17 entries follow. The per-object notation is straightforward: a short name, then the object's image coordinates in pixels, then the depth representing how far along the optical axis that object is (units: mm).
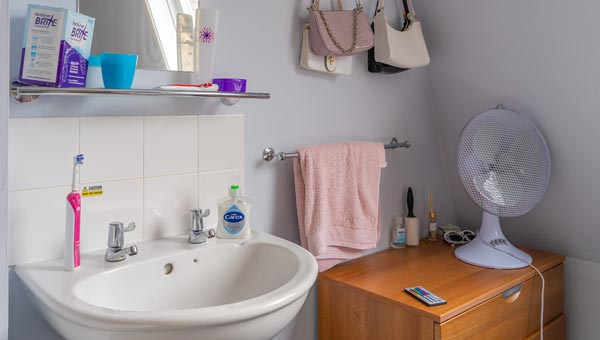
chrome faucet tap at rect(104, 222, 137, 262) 1208
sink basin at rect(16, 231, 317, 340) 911
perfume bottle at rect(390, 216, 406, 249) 2025
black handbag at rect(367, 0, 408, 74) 1863
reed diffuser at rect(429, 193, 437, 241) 2154
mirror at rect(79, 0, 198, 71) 1245
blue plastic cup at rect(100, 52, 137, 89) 1147
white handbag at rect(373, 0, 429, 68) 1789
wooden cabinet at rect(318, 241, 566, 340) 1474
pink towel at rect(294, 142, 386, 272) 1651
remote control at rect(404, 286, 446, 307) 1476
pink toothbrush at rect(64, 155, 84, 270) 1132
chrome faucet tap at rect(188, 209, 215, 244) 1351
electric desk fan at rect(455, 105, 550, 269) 1827
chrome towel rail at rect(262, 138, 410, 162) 1602
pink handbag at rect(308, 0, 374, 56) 1602
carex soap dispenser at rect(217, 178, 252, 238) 1406
